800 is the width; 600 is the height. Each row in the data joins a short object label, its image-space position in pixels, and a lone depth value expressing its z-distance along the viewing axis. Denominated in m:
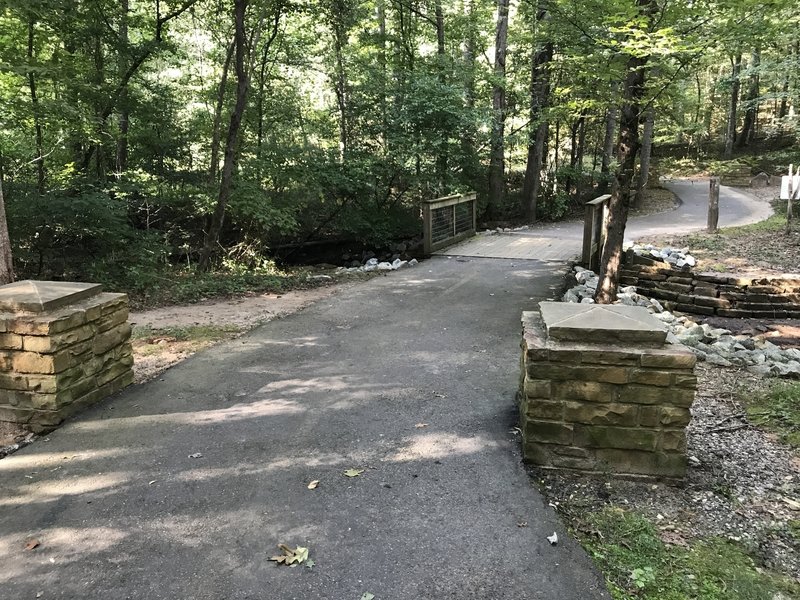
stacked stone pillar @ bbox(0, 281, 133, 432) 3.67
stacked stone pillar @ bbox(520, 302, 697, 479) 3.02
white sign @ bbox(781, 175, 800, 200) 12.48
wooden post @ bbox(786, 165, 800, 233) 12.50
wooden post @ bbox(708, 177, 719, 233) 13.29
